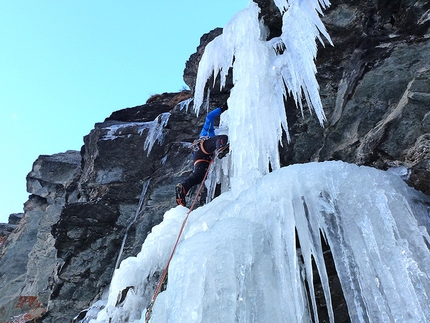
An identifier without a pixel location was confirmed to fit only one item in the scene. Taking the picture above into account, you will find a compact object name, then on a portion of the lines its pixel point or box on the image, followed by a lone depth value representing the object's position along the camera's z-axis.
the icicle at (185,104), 9.72
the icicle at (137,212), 8.00
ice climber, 6.46
